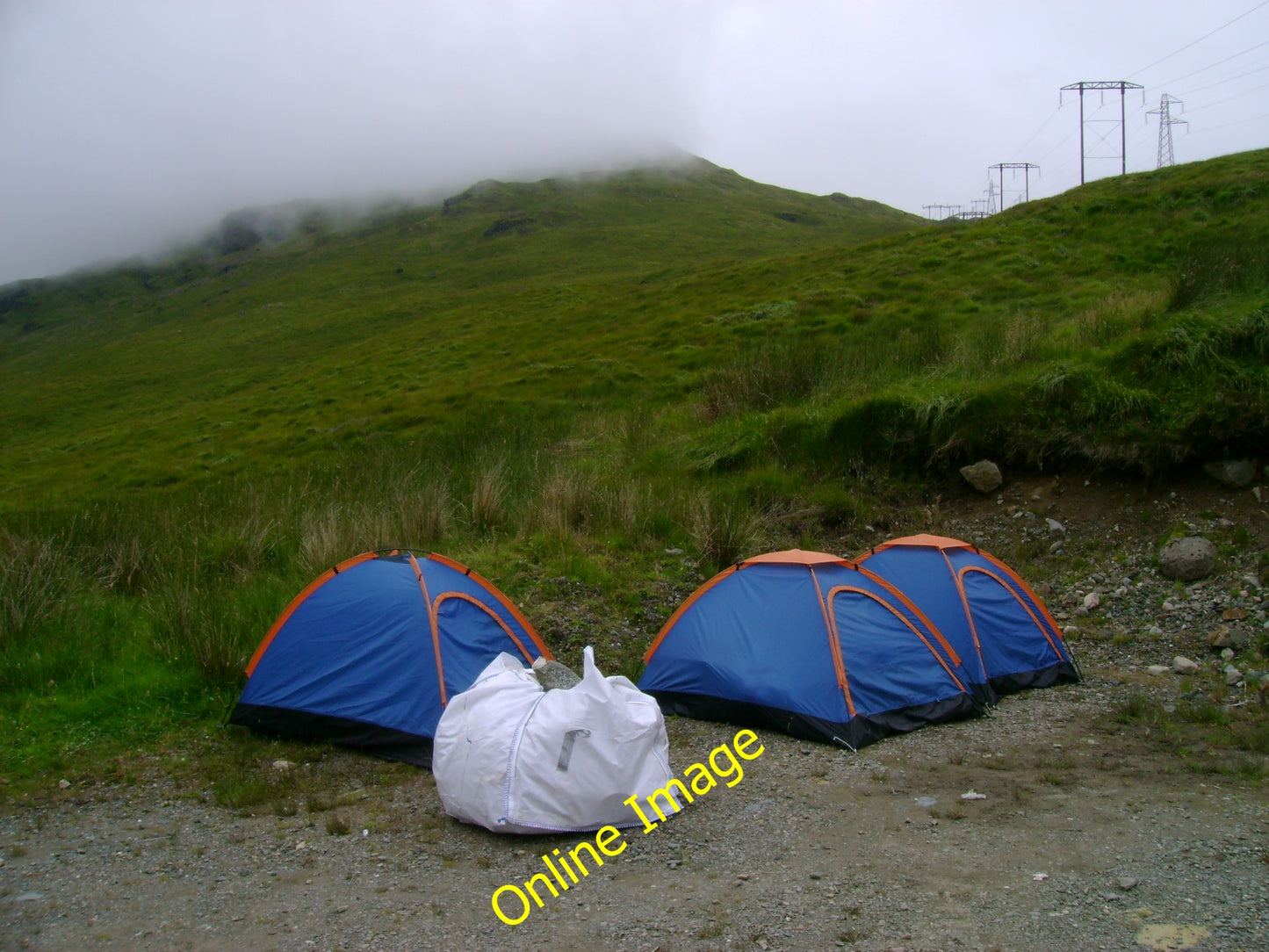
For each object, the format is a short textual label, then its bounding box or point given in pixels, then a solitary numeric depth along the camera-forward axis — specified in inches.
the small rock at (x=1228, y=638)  329.1
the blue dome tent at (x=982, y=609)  326.0
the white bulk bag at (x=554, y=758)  220.5
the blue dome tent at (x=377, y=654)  279.1
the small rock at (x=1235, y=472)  410.0
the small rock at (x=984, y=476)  504.7
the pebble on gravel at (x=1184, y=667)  324.8
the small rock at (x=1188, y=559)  379.6
